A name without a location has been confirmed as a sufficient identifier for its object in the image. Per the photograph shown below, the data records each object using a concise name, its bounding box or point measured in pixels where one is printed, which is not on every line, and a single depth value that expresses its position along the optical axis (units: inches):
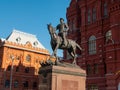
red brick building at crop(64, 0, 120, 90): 1465.3
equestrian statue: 678.5
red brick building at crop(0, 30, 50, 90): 2266.2
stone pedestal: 619.2
